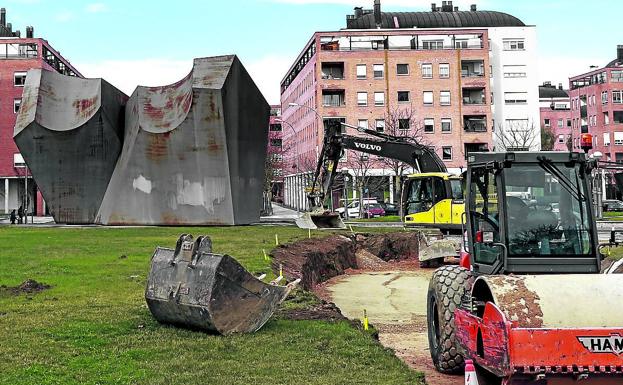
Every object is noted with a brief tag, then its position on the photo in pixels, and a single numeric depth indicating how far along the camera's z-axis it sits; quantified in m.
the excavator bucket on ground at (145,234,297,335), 10.75
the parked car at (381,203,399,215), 70.20
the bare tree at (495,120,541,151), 78.26
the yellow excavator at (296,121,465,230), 29.83
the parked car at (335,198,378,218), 67.19
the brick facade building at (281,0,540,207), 75.94
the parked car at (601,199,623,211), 73.88
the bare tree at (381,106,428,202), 71.07
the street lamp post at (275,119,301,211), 97.49
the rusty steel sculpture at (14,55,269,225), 40.03
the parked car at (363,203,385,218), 67.25
